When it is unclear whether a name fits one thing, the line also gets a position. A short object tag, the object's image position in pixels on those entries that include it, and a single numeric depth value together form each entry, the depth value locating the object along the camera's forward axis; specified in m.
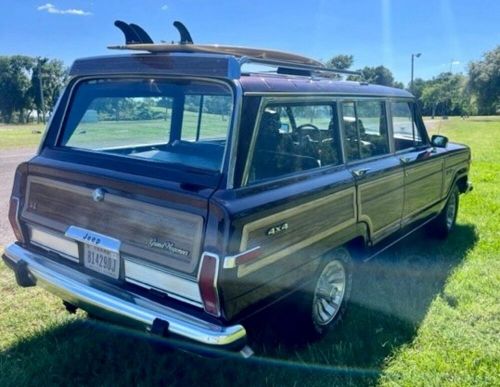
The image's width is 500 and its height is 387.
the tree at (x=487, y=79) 55.81
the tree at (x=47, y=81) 59.62
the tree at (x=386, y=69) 58.19
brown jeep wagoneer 2.50
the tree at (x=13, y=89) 57.97
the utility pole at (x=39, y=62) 51.86
